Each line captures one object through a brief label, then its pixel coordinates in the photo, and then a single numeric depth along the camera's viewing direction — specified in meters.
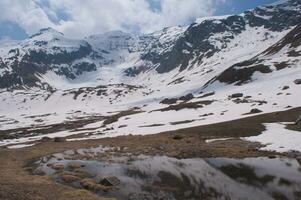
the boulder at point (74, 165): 48.97
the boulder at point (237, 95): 139.20
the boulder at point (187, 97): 178.36
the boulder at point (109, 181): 38.81
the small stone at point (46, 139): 97.78
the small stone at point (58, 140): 90.72
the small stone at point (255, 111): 95.71
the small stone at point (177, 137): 72.38
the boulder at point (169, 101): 186.38
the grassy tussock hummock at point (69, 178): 41.77
